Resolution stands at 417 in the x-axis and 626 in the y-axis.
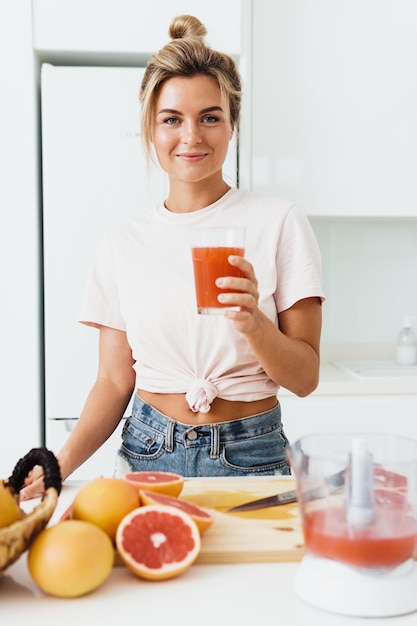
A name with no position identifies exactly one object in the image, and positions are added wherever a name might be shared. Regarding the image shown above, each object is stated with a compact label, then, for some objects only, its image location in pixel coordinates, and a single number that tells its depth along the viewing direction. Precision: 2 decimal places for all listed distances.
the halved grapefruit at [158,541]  0.86
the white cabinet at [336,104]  2.64
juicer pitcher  0.79
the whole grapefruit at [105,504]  0.90
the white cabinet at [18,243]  2.46
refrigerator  2.45
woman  1.46
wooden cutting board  0.93
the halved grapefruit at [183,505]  0.94
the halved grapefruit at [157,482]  1.02
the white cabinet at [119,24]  2.46
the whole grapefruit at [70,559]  0.79
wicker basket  0.79
